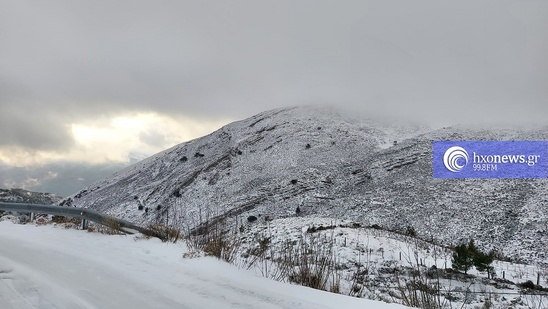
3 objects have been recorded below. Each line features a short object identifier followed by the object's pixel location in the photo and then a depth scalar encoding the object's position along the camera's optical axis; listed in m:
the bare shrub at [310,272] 5.81
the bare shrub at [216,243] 7.21
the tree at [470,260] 17.44
